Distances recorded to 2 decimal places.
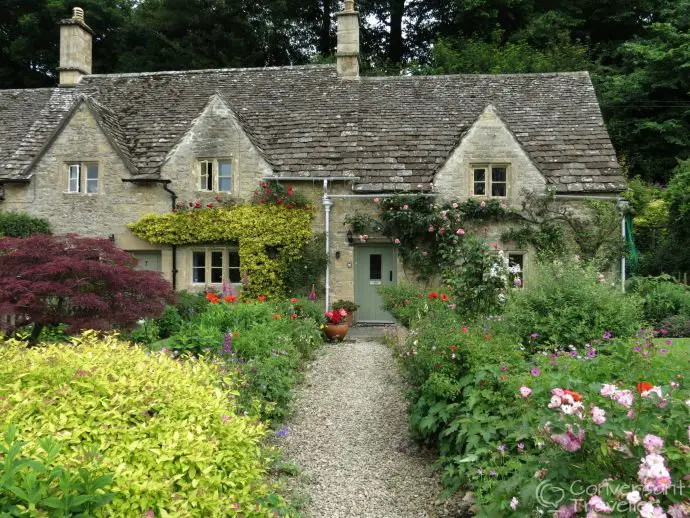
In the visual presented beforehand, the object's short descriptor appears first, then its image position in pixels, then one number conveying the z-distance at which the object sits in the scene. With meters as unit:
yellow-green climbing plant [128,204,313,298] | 14.90
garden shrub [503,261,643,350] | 7.23
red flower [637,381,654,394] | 3.11
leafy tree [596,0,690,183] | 24.44
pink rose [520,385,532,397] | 3.65
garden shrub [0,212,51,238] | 15.66
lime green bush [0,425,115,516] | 2.57
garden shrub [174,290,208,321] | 11.88
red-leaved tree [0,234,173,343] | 7.70
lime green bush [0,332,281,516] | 3.17
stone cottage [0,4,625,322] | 15.20
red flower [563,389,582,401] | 3.08
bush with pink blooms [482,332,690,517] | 2.67
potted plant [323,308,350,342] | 12.34
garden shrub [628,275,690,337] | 11.20
